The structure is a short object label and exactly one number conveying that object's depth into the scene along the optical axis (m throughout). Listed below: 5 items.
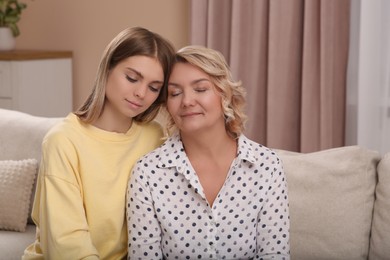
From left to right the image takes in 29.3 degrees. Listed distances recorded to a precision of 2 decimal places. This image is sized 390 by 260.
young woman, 1.93
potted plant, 4.57
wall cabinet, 4.29
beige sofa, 2.35
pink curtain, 3.64
